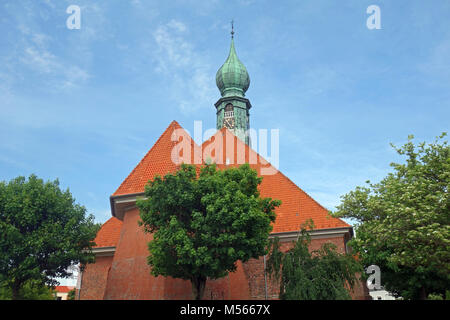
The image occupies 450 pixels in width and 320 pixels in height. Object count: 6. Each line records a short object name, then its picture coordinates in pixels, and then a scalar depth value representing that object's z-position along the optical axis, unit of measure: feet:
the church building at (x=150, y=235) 57.00
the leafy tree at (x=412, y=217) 45.34
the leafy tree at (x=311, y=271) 43.32
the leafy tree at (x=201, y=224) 44.39
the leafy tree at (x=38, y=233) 59.47
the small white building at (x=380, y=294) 170.79
